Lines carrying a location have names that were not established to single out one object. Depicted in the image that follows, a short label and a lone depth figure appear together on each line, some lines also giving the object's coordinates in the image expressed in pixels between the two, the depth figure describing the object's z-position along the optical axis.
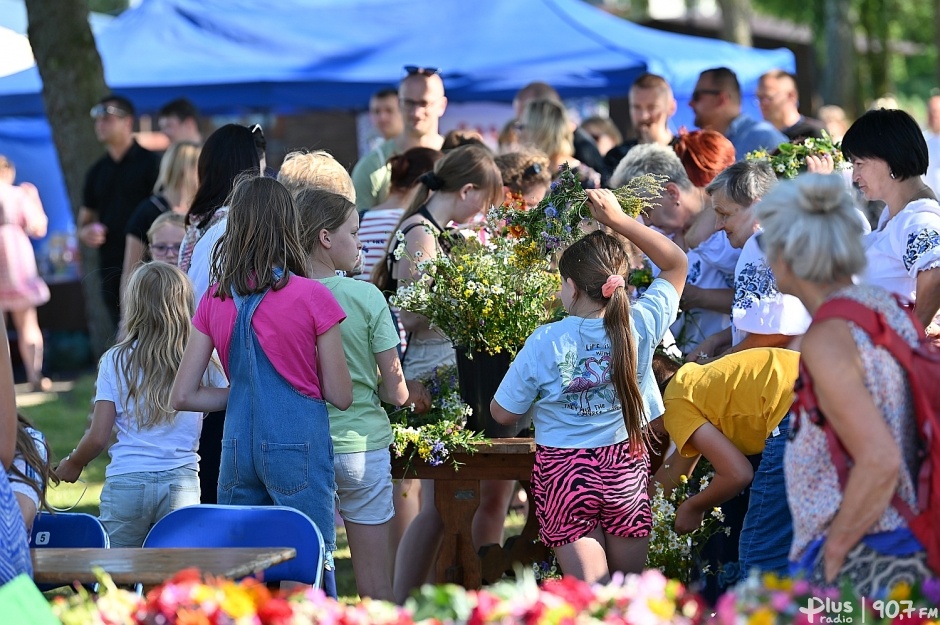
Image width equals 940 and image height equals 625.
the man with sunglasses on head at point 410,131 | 12.17
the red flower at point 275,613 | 4.38
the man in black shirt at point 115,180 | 14.87
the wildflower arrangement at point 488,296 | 7.70
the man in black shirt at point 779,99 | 14.59
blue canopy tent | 18.47
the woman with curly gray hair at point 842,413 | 4.45
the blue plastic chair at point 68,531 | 6.62
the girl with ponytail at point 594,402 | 6.88
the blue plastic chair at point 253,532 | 6.04
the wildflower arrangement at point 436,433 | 7.66
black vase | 7.82
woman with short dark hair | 7.57
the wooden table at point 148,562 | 5.17
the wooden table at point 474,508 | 7.82
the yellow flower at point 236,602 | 4.32
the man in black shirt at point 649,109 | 13.13
